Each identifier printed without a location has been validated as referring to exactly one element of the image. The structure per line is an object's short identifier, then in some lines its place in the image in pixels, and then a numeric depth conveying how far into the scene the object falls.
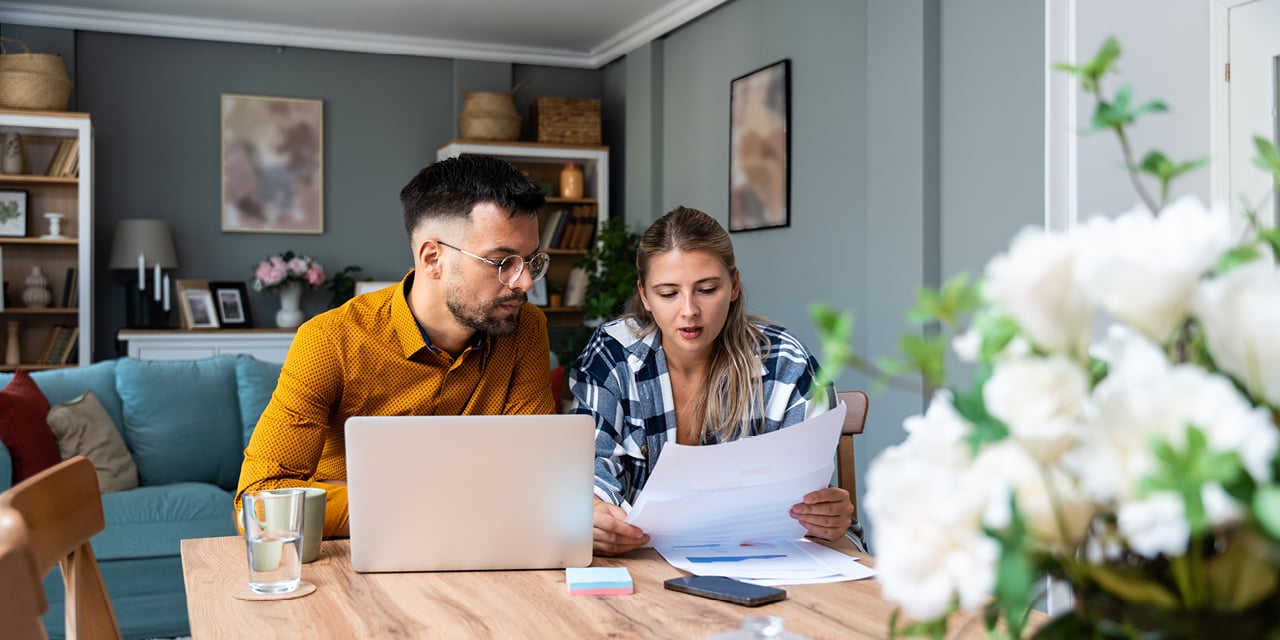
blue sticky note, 1.37
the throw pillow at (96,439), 3.49
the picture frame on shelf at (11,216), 5.54
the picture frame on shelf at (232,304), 6.04
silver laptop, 1.39
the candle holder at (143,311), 5.77
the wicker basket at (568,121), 6.33
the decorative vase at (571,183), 6.36
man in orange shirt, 1.95
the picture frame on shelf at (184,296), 5.88
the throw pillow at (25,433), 3.23
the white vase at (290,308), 6.04
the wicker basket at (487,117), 6.19
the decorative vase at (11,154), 5.43
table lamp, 5.73
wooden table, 1.21
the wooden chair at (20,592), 0.86
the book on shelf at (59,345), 5.54
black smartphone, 1.31
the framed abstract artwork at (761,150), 4.75
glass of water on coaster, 1.36
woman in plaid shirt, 2.01
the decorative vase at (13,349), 5.49
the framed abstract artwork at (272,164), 6.19
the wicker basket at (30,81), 5.32
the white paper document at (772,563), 1.46
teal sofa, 3.32
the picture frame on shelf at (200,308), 5.90
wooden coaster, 1.35
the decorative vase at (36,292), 5.54
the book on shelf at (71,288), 5.60
